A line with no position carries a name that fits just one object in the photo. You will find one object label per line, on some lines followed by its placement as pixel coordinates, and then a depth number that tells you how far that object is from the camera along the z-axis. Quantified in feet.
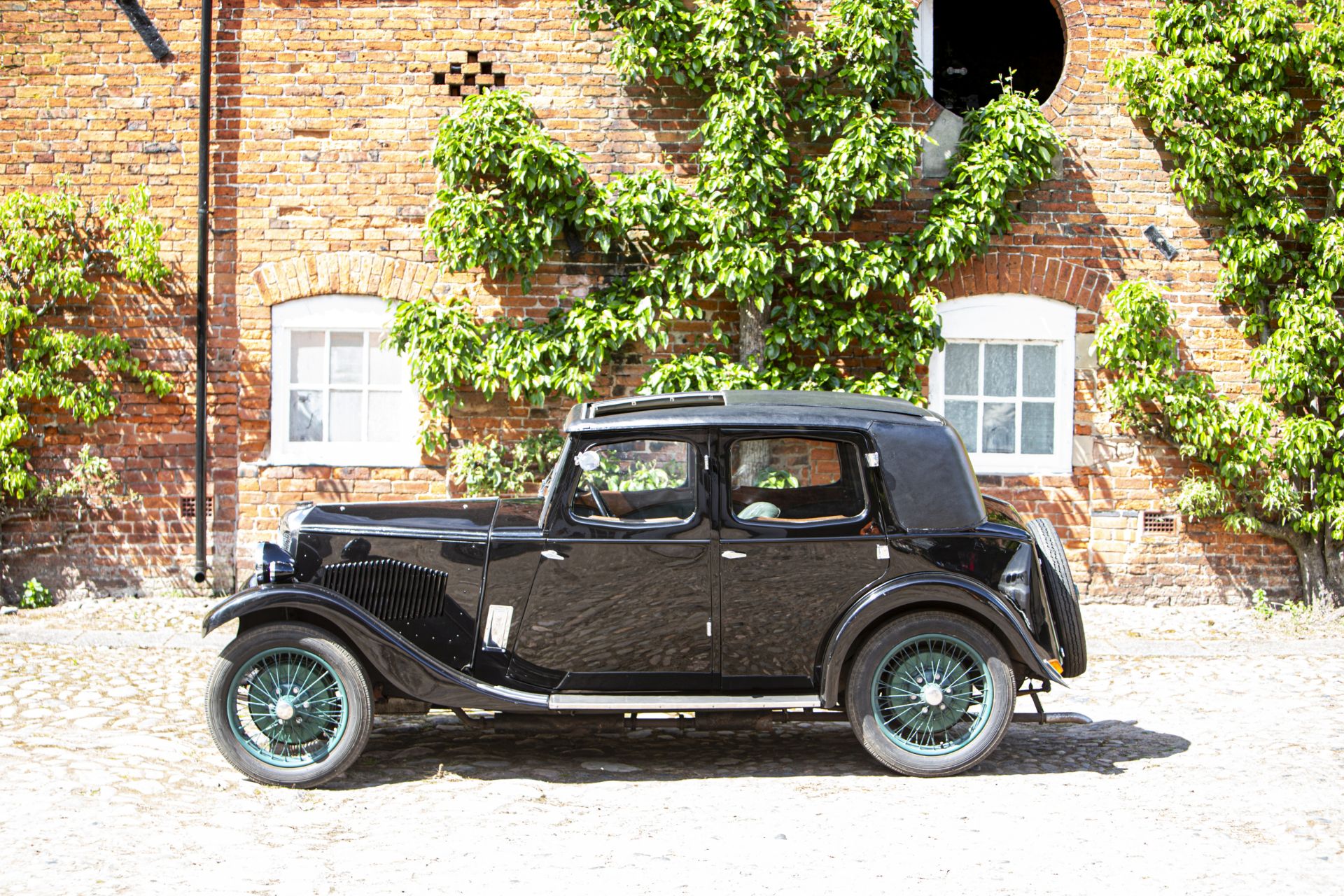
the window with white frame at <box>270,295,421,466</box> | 29.84
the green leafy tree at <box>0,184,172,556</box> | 28.40
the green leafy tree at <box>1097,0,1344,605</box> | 28.58
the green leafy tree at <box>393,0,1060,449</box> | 28.07
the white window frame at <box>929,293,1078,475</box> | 29.91
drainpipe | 29.27
